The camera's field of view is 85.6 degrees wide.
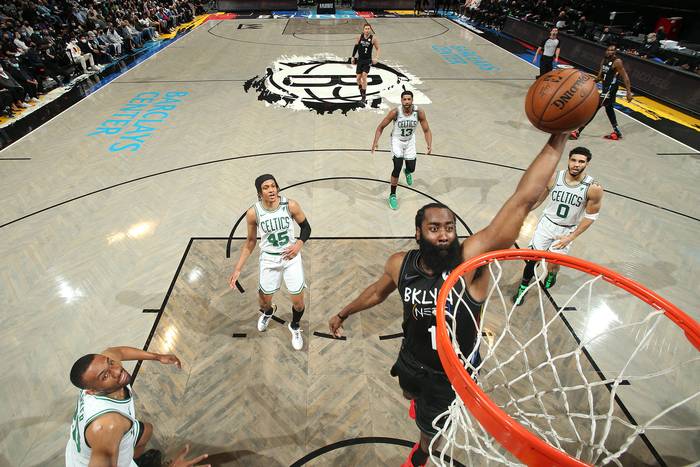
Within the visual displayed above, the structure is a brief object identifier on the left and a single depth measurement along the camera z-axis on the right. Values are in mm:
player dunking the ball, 1866
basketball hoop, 1531
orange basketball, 1888
